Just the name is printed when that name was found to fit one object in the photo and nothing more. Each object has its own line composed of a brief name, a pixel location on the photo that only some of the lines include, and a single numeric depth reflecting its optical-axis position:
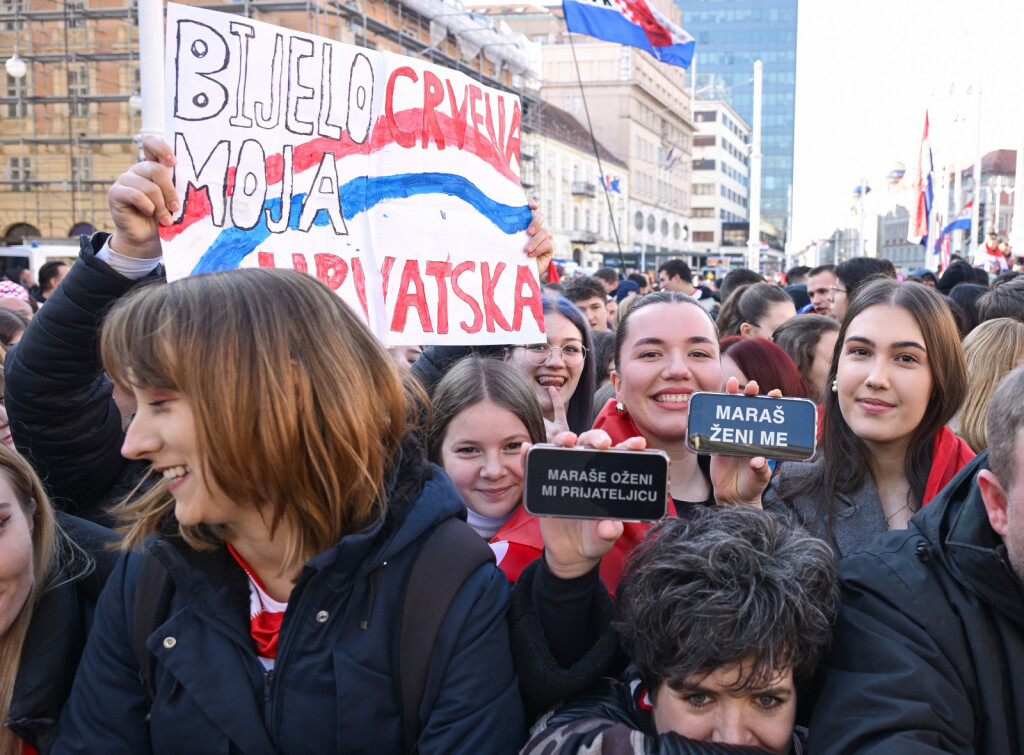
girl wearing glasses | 3.73
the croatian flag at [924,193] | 14.79
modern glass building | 125.31
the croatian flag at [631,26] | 8.61
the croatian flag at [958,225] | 21.32
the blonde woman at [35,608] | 1.90
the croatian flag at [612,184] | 51.03
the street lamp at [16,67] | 21.56
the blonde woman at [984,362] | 3.53
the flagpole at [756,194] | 19.12
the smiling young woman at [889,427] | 2.60
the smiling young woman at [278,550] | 1.63
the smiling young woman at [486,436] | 2.68
